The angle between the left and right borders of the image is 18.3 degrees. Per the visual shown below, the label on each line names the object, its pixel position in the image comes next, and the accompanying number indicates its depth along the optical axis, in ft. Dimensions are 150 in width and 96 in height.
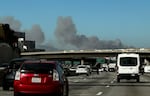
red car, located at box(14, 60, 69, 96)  56.29
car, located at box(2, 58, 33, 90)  84.38
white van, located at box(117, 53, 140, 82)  131.75
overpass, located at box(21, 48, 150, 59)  389.07
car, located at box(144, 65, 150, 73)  324.19
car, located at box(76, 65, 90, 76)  241.51
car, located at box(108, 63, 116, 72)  392.94
